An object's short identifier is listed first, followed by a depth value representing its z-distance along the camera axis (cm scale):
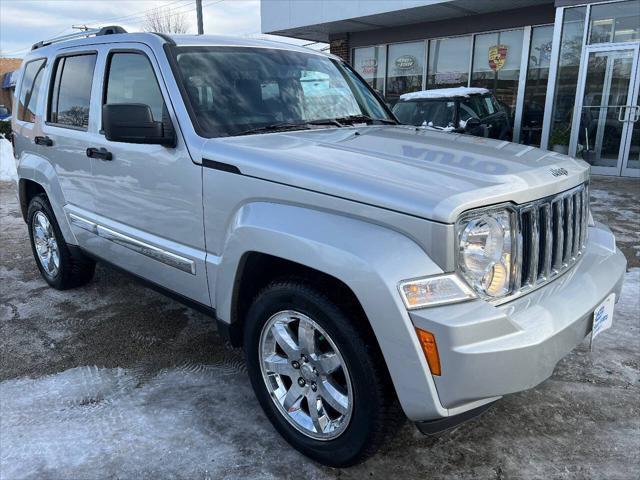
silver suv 185
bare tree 3453
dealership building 987
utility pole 2165
